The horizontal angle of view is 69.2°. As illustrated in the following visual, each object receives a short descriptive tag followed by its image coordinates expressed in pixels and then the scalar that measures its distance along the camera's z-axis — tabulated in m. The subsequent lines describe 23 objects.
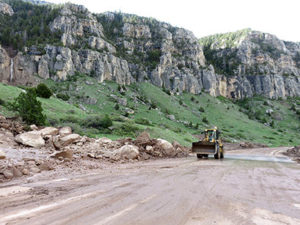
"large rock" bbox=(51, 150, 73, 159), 12.78
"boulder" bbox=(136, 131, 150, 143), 20.98
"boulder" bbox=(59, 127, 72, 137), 19.33
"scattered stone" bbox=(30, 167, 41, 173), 9.78
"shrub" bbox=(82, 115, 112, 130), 30.92
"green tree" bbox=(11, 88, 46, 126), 21.48
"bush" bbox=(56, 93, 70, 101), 57.63
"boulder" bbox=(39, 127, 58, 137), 18.73
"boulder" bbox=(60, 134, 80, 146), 17.62
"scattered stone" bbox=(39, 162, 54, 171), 10.32
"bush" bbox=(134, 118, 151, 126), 42.97
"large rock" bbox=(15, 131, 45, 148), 16.11
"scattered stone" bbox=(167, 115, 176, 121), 67.06
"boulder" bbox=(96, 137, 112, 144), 19.29
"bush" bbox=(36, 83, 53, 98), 39.60
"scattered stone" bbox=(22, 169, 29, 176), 9.16
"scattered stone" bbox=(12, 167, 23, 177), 8.79
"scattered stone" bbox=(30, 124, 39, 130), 19.59
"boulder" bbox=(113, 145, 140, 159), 16.84
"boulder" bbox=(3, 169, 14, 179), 8.34
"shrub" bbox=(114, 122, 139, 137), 29.94
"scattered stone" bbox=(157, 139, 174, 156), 21.75
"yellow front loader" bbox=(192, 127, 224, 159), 20.17
